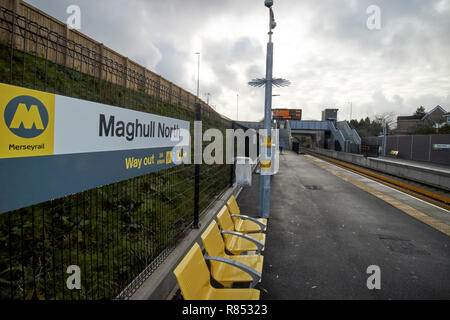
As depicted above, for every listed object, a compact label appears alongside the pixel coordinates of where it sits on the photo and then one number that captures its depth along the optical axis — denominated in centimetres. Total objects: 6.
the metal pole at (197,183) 461
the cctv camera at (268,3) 596
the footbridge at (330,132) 3394
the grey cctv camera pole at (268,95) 647
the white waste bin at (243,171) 1067
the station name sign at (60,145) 165
